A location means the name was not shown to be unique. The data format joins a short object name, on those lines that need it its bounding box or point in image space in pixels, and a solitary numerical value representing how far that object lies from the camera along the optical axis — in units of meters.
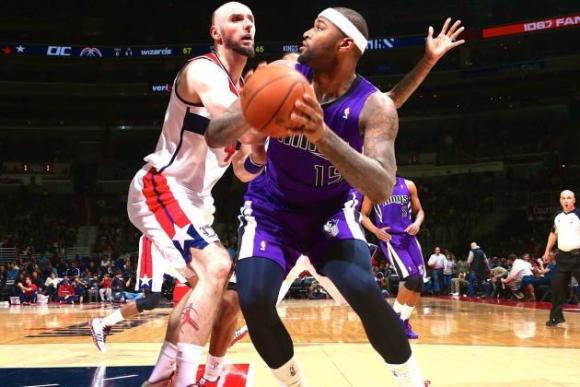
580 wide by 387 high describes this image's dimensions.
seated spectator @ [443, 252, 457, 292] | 20.36
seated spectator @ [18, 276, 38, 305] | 18.88
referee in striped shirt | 9.35
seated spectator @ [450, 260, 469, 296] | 19.53
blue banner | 29.30
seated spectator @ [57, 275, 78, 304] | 19.14
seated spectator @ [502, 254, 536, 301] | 15.76
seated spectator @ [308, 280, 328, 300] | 20.28
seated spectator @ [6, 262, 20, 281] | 19.28
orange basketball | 2.44
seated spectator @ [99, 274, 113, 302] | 19.33
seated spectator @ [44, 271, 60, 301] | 19.53
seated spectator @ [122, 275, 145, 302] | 18.85
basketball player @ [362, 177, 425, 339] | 7.54
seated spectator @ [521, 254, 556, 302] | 15.43
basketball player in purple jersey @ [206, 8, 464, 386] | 3.01
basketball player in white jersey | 3.52
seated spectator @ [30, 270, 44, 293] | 19.45
